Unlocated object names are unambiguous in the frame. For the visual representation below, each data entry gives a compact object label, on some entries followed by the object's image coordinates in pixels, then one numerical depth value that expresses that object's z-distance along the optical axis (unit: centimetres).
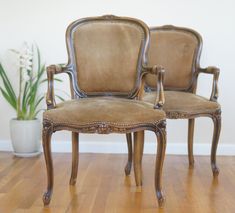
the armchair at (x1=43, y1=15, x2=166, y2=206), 251
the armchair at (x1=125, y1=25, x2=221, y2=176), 298
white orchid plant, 315
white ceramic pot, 318
